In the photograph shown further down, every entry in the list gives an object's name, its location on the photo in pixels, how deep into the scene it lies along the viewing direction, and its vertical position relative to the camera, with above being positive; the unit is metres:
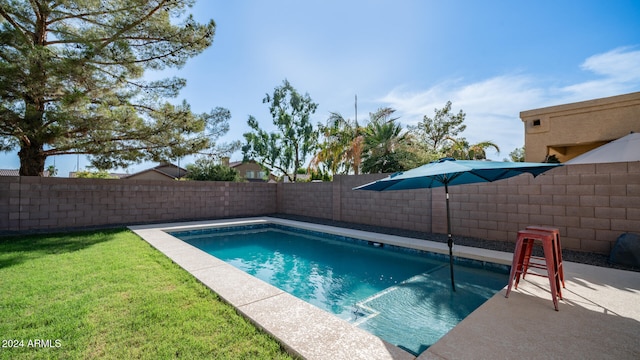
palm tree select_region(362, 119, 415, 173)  12.00 +1.83
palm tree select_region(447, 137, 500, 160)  15.24 +2.29
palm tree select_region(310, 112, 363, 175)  13.86 +2.36
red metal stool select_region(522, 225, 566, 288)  3.48 -0.88
